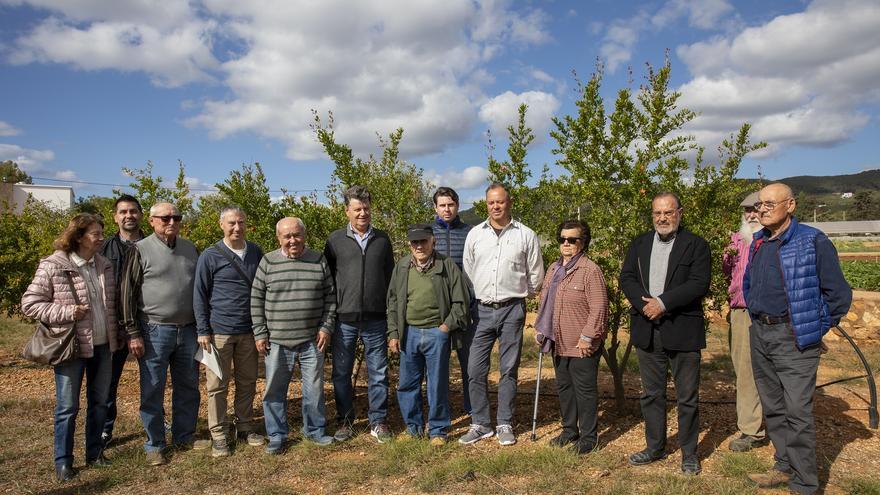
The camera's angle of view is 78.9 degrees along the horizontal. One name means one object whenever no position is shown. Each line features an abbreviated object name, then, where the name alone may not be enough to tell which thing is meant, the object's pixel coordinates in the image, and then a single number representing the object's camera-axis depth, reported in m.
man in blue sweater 4.71
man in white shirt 4.87
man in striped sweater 4.72
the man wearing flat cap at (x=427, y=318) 4.77
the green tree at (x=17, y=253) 8.90
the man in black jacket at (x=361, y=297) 4.94
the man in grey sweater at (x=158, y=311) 4.63
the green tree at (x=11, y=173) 56.44
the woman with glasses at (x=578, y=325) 4.54
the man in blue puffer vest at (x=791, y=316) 3.77
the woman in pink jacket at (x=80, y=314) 4.27
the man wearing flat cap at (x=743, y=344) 4.86
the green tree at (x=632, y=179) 5.26
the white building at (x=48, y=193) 56.59
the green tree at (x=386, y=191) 6.61
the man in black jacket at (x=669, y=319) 4.19
